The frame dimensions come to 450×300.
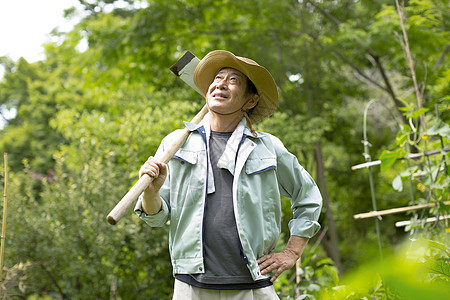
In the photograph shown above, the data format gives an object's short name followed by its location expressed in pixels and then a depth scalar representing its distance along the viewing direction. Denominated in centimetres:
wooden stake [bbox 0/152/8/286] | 171
